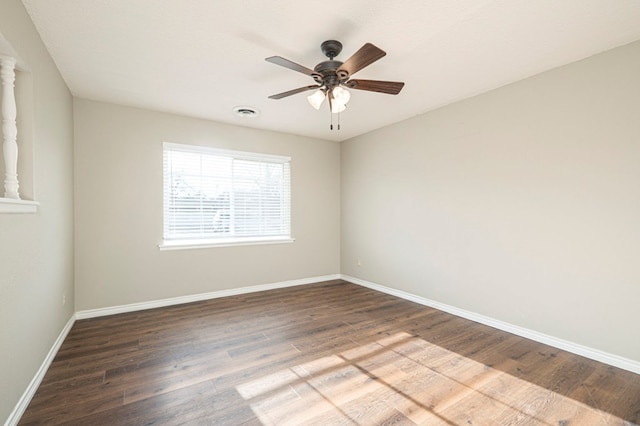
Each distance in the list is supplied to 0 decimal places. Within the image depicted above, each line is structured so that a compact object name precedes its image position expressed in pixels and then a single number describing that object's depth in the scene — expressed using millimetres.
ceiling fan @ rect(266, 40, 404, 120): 1987
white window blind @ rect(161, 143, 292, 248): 3812
